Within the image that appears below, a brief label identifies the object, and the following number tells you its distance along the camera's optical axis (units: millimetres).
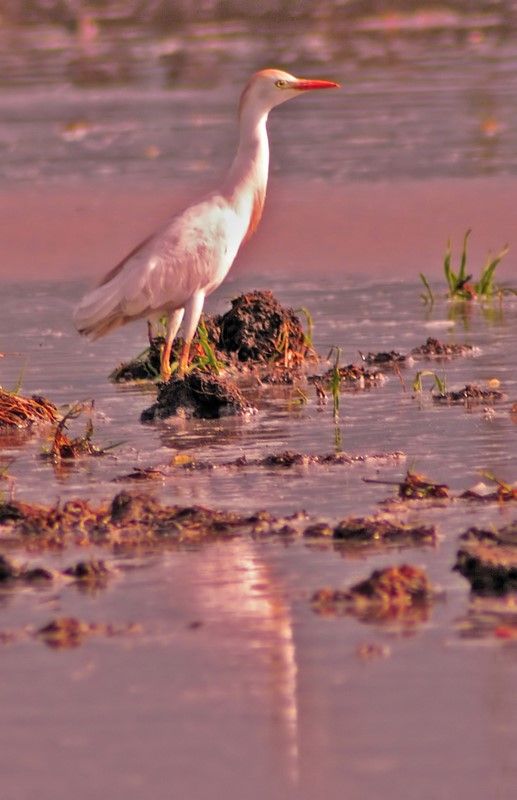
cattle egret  12359
